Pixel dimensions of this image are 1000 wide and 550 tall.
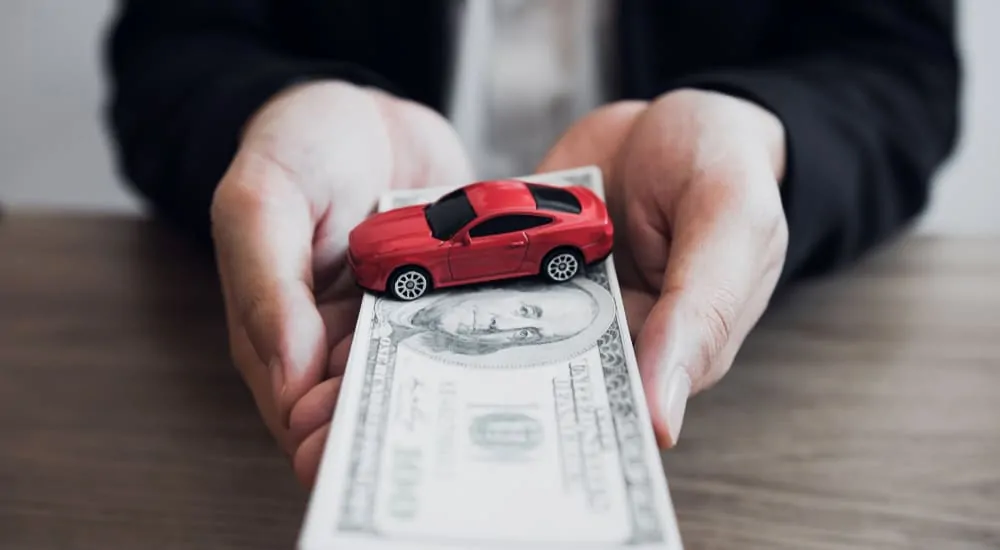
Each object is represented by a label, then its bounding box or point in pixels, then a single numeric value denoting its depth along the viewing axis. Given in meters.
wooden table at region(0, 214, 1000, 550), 0.61
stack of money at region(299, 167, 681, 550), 0.44
